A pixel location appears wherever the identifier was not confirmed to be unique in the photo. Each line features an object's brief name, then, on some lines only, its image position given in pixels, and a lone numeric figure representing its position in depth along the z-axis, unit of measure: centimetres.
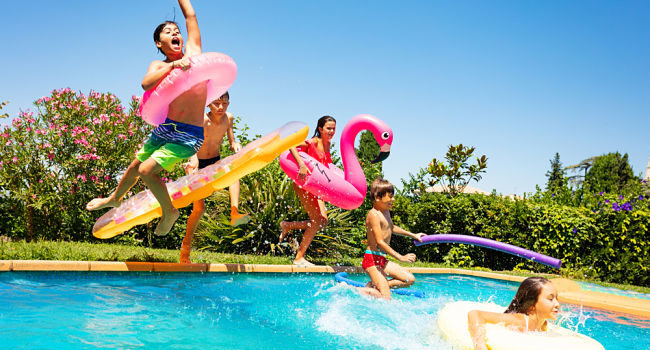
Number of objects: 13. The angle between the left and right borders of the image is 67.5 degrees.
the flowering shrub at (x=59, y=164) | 936
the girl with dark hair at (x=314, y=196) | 736
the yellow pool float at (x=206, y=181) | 507
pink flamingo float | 661
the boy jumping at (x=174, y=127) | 407
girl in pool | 329
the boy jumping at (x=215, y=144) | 596
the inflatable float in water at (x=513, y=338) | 292
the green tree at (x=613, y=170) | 3360
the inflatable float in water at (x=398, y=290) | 589
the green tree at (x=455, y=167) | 1550
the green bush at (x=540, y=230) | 888
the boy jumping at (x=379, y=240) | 540
